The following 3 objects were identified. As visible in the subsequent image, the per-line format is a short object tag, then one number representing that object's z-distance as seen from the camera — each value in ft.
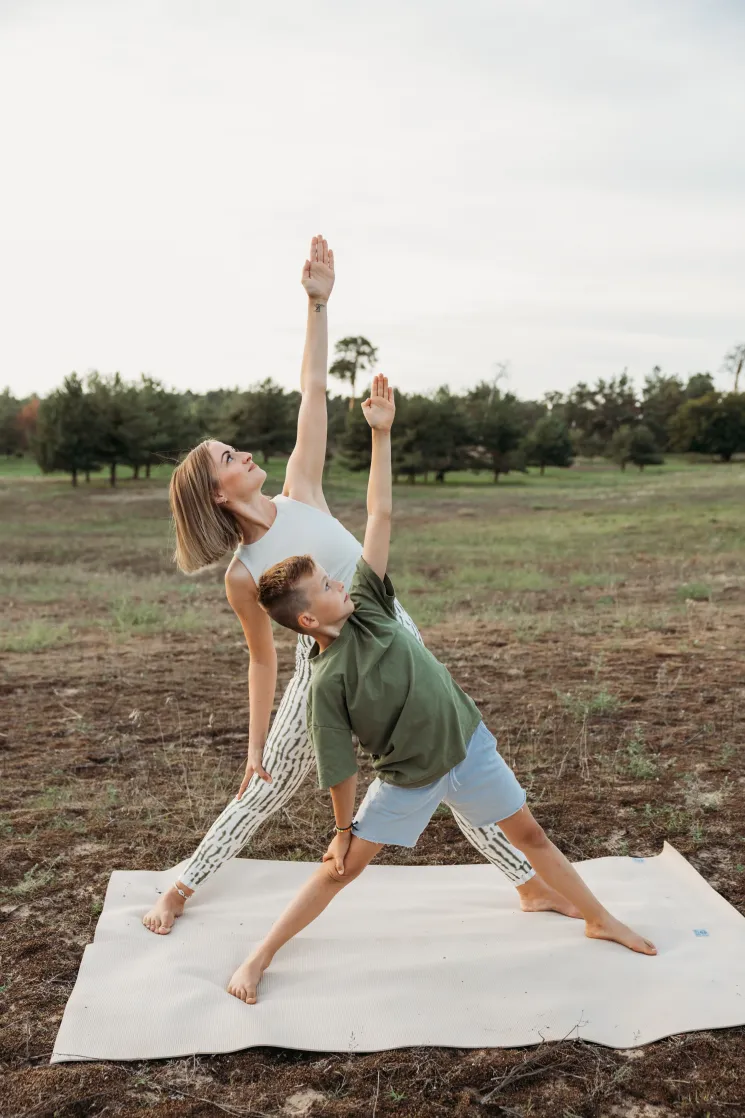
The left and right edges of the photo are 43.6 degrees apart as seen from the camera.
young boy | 9.29
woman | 10.53
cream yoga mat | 10.07
